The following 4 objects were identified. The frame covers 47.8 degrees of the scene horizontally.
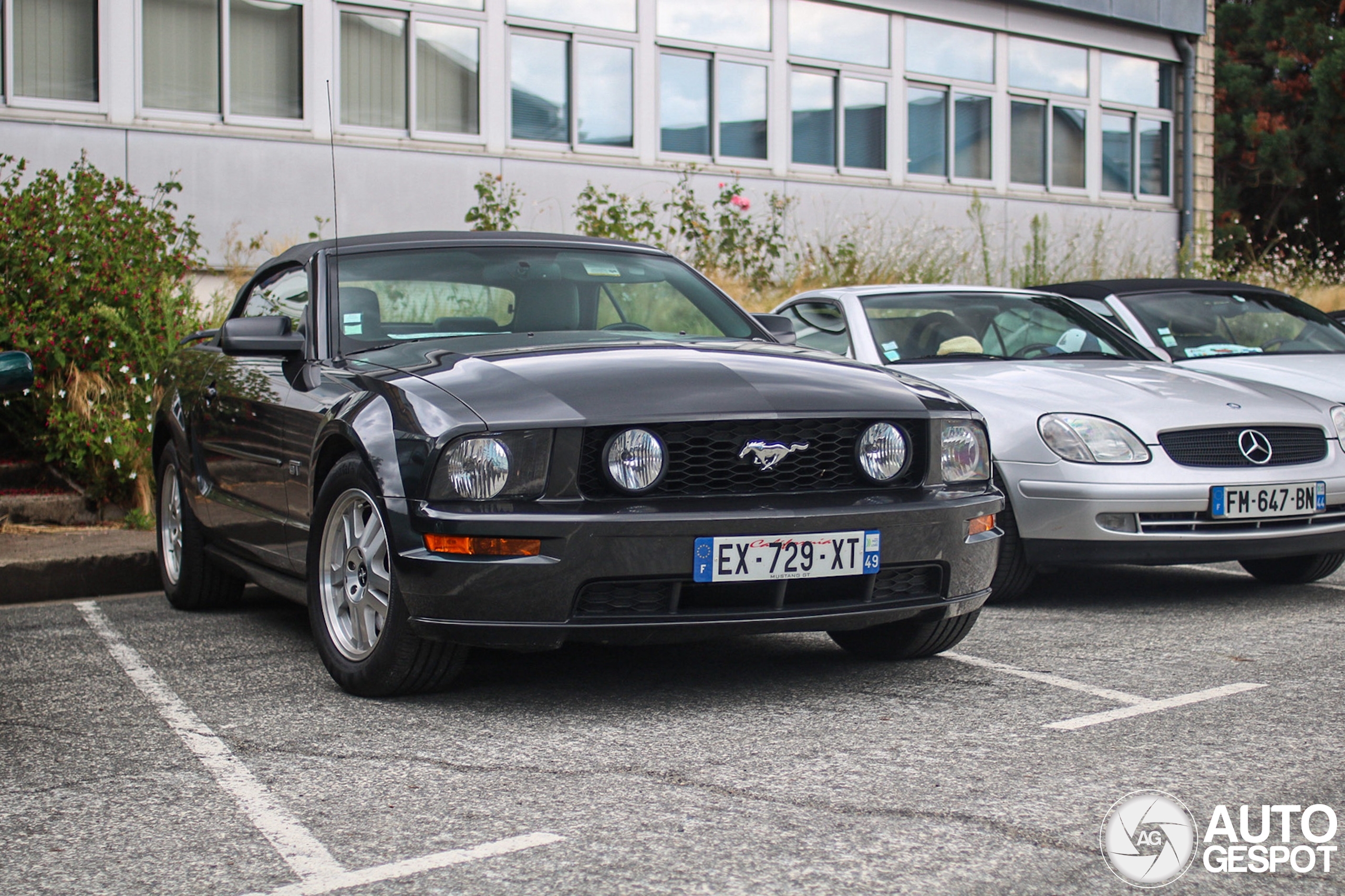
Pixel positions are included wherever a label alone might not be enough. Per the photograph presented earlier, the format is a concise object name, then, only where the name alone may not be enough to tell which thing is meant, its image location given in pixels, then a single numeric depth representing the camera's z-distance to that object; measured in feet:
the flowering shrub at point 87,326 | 26.11
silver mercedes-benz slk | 18.65
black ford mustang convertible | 12.93
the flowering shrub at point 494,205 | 44.65
